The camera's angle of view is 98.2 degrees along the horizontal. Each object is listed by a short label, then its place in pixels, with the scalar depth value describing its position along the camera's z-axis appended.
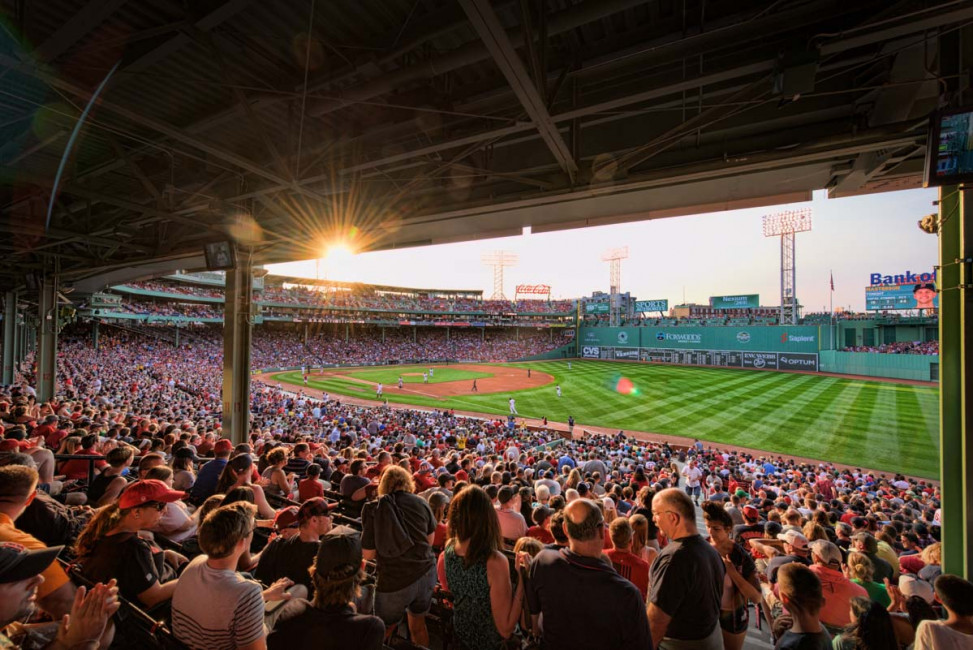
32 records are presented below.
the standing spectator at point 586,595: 2.13
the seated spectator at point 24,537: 2.44
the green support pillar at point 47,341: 13.69
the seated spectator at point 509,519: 4.46
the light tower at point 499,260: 109.56
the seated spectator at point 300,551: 2.98
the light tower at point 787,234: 64.50
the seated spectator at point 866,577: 4.06
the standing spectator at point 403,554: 3.06
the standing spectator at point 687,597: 2.48
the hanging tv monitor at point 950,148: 3.49
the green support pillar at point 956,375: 3.88
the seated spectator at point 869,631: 2.50
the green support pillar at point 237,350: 8.82
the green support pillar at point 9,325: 17.56
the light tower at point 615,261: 91.44
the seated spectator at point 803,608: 2.42
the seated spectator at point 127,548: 2.55
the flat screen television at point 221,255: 8.31
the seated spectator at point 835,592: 3.45
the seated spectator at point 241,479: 4.24
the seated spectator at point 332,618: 1.97
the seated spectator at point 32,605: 1.87
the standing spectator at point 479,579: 2.52
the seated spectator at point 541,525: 4.17
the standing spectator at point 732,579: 3.10
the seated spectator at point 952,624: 2.61
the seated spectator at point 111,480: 4.38
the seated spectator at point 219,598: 2.13
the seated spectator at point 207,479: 5.09
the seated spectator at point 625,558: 3.36
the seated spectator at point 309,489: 4.88
